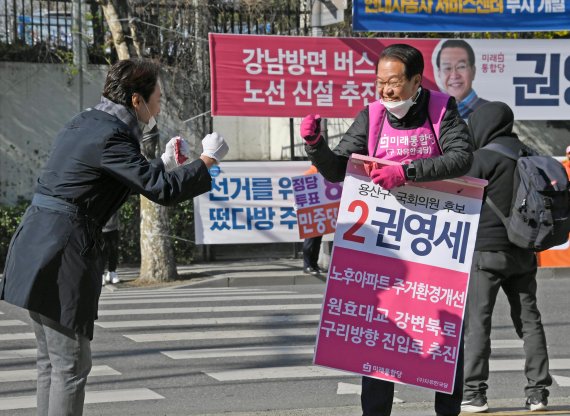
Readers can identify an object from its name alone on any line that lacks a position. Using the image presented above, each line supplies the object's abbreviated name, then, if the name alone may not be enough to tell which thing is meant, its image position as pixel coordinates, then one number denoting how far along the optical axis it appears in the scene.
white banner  15.56
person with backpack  6.05
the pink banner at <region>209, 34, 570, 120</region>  14.51
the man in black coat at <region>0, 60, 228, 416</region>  4.18
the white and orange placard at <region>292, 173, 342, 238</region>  14.37
